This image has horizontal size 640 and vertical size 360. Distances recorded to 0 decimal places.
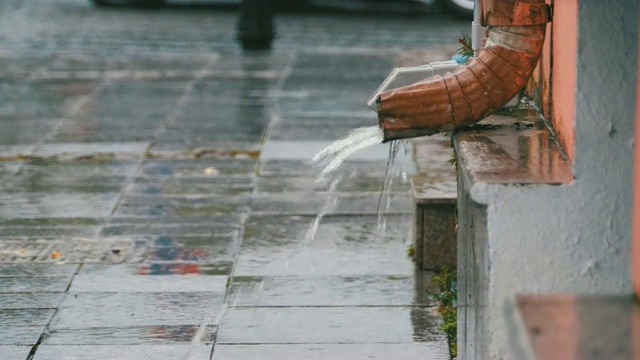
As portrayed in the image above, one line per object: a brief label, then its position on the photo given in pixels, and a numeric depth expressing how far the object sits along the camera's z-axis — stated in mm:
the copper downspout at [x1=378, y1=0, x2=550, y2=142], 6986
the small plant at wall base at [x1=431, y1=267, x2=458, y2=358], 9602
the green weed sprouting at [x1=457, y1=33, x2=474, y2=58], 8623
